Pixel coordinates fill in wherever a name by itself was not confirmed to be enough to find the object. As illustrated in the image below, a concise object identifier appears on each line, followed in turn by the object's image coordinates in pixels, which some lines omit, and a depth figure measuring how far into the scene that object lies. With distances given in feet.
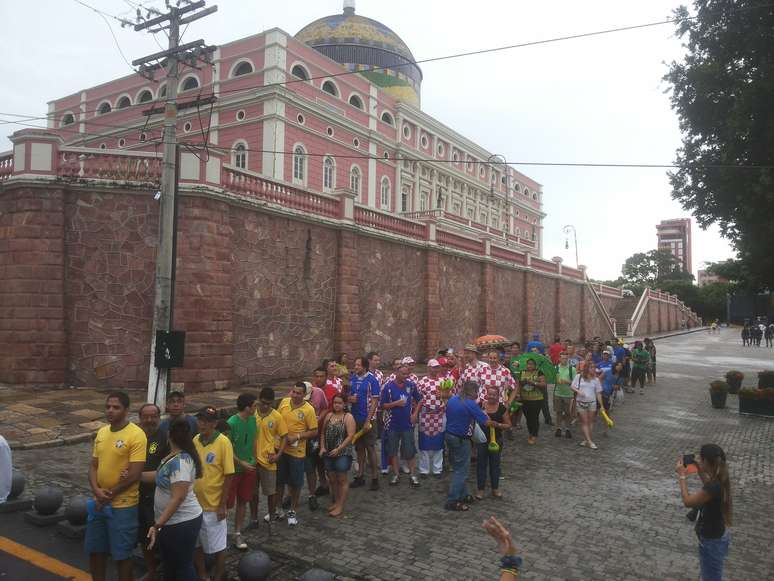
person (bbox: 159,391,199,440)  17.10
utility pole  36.27
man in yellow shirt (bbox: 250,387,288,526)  19.93
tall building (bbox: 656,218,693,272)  498.28
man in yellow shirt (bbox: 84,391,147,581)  14.23
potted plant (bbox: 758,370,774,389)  52.16
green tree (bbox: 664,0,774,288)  53.36
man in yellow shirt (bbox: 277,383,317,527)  20.81
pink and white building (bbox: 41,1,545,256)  98.63
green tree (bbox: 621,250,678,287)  303.68
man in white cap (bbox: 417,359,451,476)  26.63
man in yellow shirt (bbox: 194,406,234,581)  15.76
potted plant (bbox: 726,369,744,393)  53.31
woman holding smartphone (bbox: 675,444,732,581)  14.25
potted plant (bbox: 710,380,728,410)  48.08
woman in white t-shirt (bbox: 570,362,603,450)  33.88
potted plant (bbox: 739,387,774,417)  43.75
